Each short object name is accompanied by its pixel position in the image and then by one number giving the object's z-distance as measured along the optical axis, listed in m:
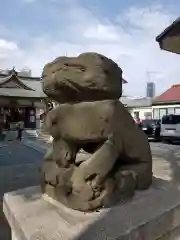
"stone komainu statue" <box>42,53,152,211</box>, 1.03
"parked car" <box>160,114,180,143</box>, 8.05
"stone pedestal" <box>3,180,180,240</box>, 0.87
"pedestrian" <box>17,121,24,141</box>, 7.94
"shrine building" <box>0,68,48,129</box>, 11.19
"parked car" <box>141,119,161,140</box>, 9.40
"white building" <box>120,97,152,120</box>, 16.64
